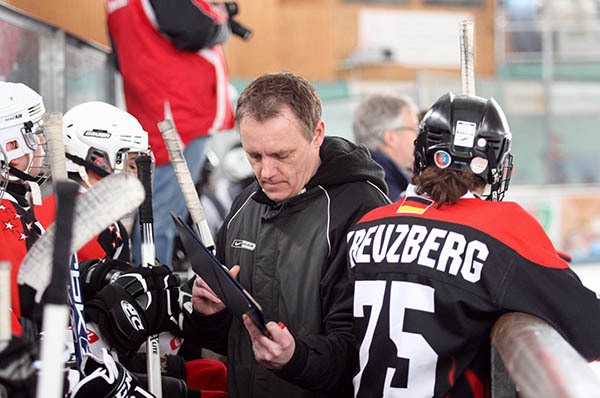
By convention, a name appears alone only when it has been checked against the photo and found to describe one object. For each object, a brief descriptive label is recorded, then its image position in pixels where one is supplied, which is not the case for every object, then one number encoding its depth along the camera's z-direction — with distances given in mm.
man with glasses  7901
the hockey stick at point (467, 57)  5654
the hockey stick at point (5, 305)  4854
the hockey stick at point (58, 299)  4760
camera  8011
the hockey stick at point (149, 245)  5671
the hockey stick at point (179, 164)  5719
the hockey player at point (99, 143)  6248
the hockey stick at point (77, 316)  5389
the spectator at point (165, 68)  7277
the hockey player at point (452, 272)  5211
